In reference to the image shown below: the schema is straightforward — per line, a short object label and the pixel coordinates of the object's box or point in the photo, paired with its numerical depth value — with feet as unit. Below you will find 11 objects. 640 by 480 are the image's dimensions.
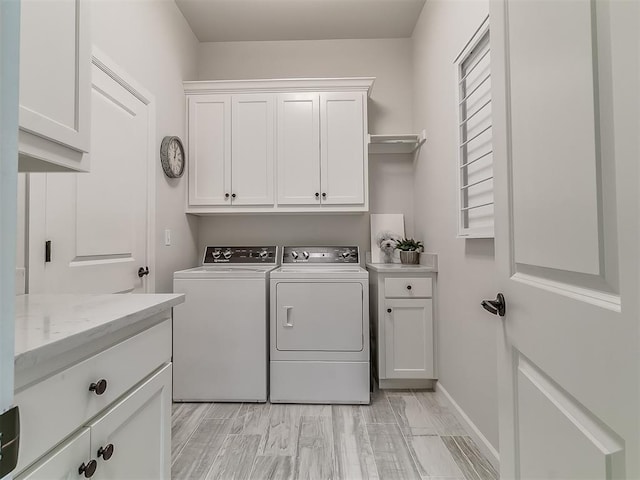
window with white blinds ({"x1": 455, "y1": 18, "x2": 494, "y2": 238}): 4.97
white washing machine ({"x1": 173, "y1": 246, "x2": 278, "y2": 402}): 6.97
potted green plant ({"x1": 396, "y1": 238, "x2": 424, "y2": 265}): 8.35
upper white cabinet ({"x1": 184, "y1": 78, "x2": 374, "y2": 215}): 8.30
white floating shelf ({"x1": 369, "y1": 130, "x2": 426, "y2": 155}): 8.43
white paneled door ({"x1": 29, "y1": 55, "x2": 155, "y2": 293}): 4.25
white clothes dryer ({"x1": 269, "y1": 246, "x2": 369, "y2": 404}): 6.94
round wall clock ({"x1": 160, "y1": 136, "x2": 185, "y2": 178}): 7.22
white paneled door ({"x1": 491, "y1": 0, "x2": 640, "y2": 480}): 1.51
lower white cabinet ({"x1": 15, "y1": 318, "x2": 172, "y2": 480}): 1.86
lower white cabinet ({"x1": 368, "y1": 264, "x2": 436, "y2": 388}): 7.38
